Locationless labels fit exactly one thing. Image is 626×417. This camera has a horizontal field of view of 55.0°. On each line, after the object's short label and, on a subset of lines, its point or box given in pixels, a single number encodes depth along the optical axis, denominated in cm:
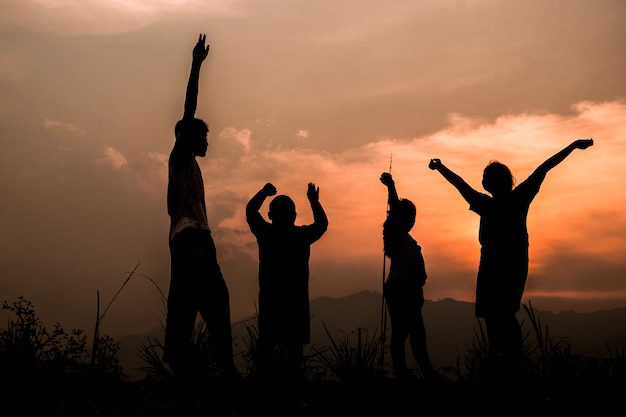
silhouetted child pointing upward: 539
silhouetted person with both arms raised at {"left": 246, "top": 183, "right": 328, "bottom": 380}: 545
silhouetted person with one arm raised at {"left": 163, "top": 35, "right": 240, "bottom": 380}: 492
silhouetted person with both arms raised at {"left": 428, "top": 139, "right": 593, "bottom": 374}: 498
